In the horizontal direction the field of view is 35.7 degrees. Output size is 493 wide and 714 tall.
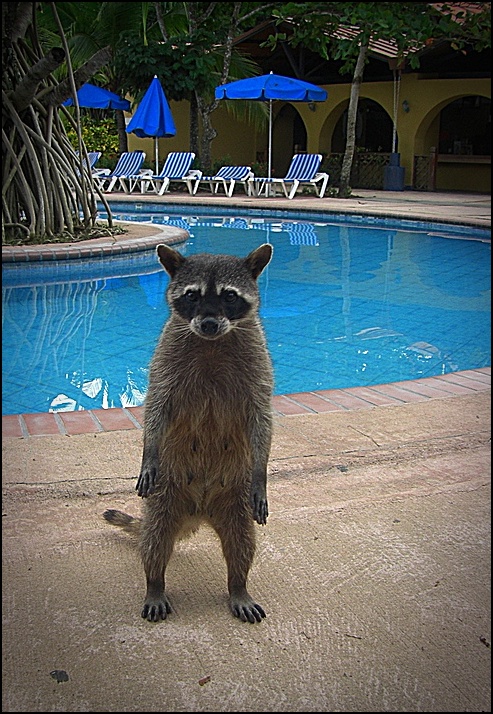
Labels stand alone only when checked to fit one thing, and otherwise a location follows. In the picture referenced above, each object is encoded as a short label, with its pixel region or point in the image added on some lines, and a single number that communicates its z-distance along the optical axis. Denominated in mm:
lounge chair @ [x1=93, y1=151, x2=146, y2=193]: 19656
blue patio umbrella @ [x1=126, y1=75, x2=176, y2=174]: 17780
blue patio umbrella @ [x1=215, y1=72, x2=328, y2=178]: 17986
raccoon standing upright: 2199
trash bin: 20984
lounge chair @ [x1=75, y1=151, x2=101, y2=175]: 19953
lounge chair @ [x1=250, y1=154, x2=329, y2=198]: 18578
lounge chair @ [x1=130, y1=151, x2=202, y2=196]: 19125
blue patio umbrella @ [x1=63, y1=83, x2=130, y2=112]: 19234
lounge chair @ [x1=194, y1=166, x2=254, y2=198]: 18922
